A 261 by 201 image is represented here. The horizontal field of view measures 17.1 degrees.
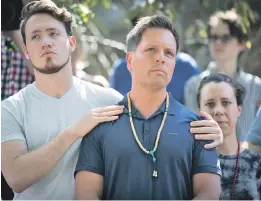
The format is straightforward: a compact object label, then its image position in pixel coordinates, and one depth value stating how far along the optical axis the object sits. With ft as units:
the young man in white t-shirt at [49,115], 14.77
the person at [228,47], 22.34
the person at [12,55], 20.70
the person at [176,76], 23.28
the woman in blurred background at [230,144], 16.36
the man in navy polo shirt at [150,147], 14.10
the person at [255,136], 17.10
